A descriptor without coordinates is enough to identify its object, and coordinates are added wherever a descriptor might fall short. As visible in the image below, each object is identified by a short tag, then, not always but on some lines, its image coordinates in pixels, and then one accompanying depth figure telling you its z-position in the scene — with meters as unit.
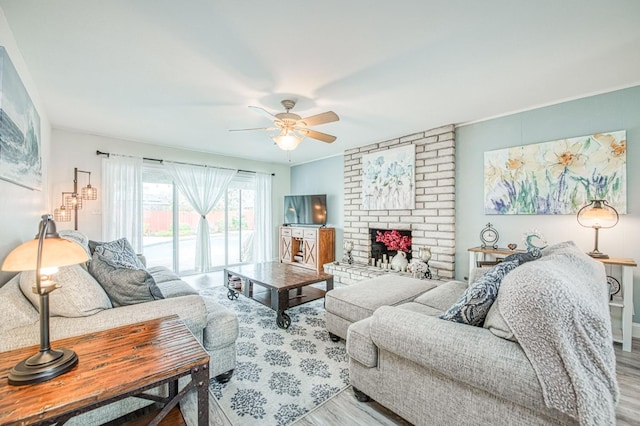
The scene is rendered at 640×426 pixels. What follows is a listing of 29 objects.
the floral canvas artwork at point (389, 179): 4.12
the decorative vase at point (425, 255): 3.72
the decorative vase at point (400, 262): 4.07
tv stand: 5.14
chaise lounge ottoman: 2.27
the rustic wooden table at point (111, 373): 0.88
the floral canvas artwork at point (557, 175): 2.63
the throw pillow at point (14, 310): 1.28
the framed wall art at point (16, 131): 1.59
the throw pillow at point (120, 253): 1.84
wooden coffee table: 2.82
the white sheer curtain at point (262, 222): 6.01
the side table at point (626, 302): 2.35
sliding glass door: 4.75
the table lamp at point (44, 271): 1.02
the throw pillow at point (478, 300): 1.42
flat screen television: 5.42
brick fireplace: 3.72
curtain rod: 4.16
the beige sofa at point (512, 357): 1.01
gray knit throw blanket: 0.98
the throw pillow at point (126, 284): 1.68
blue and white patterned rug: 1.70
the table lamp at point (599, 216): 2.51
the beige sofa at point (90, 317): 1.30
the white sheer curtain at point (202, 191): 5.03
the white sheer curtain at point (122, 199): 4.19
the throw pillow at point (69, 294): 1.40
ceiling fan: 2.57
